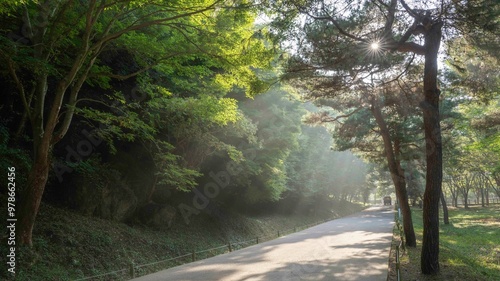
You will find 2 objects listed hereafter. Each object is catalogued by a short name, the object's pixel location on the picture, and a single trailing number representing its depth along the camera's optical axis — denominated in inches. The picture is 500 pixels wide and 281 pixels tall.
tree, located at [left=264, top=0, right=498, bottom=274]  338.3
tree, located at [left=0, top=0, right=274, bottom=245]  324.5
